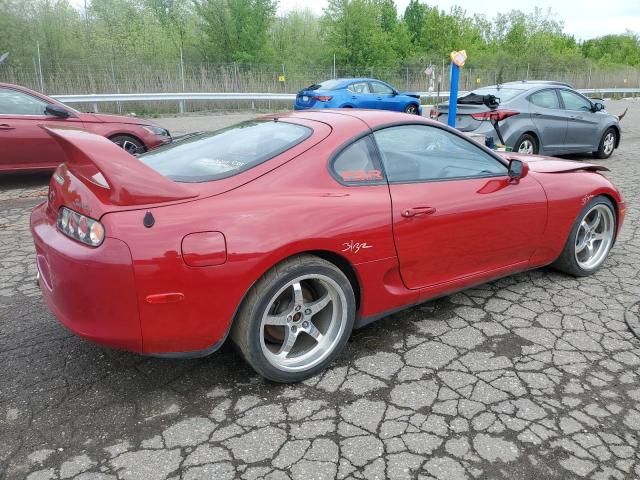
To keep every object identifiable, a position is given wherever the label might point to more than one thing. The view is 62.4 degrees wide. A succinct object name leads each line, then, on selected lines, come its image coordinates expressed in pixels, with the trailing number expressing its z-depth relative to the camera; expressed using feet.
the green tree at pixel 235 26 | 106.83
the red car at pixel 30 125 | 21.81
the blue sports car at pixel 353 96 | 49.44
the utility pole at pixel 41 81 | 60.23
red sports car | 7.62
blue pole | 25.53
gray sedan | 27.55
